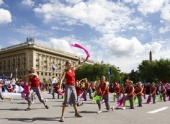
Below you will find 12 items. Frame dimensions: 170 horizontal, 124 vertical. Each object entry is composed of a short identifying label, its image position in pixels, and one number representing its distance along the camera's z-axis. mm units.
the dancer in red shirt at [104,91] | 7553
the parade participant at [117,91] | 12704
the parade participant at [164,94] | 13645
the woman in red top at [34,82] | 7203
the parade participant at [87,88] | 13862
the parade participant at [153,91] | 11971
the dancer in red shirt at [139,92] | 9933
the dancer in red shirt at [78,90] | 9935
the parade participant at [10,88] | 19889
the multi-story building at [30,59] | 63924
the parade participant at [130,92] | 8877
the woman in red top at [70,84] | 5594
